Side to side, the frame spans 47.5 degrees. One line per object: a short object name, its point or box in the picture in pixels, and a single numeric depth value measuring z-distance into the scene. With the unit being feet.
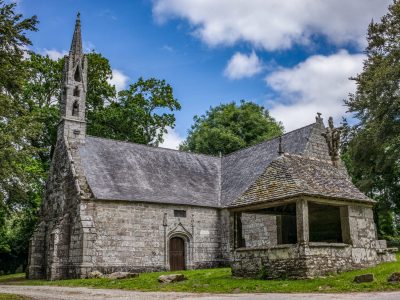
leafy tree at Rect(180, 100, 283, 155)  144.46
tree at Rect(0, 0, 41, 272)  41.32
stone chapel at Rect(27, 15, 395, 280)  52.80
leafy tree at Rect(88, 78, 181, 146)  128.88
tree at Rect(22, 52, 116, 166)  117.29
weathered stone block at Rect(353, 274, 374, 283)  40.55
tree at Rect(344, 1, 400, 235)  81.30
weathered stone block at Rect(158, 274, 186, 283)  53.26
